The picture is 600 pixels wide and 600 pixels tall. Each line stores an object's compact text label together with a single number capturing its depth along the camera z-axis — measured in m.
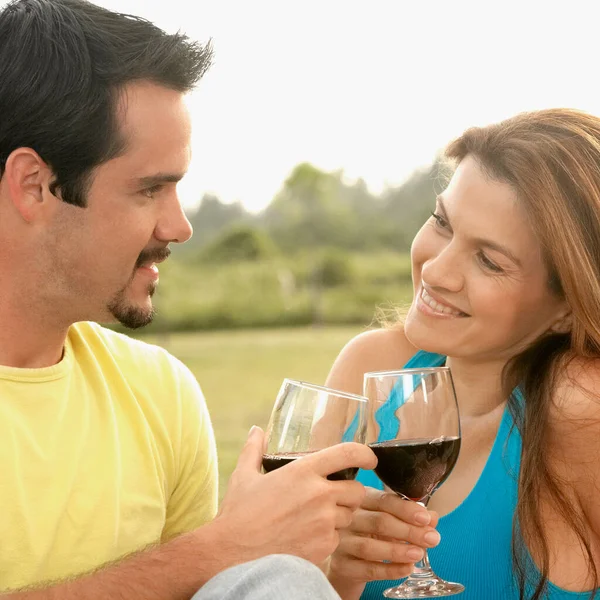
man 2.01
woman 2.14
